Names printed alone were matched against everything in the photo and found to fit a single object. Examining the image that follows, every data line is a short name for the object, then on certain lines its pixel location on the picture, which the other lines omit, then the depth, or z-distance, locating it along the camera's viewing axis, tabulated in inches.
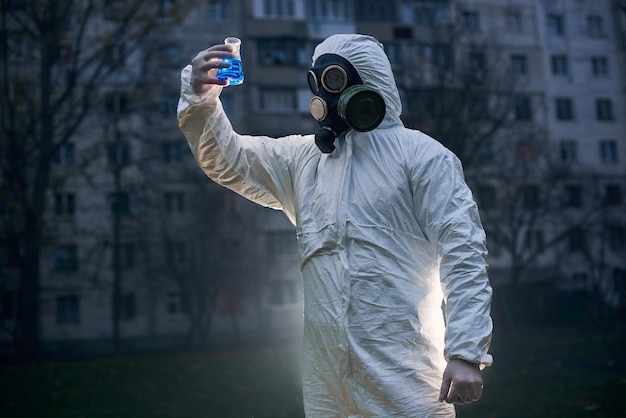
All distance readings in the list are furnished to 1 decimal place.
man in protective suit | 108.0
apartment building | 1235.9
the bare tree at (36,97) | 744.3
